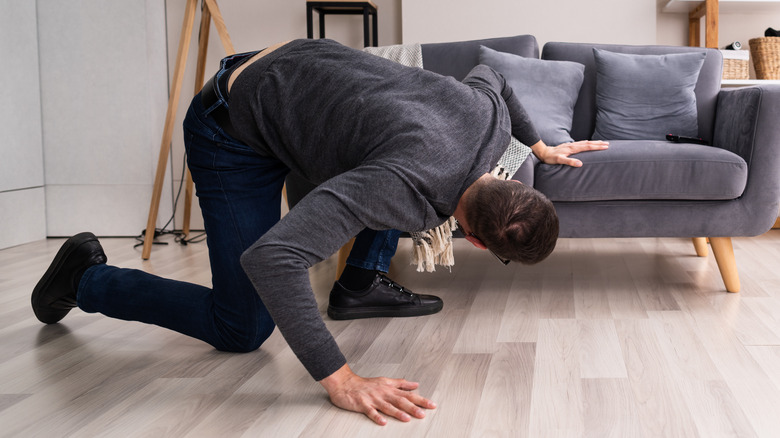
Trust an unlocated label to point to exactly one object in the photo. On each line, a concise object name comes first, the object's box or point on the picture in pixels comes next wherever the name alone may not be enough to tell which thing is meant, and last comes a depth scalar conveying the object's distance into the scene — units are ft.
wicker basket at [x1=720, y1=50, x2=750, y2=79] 10.28
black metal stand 10.75
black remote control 7.87
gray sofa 6.68
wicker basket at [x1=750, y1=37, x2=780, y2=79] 10.55
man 3.59
